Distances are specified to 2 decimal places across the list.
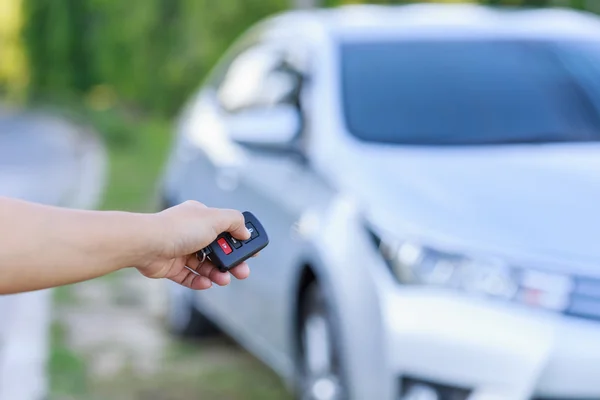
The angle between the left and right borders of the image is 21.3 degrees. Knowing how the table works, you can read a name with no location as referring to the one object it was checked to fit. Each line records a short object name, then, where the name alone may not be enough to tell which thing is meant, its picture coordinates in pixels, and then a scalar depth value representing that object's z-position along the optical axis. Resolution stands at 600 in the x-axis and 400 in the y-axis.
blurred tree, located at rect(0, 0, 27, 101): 40.69
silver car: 4.57
